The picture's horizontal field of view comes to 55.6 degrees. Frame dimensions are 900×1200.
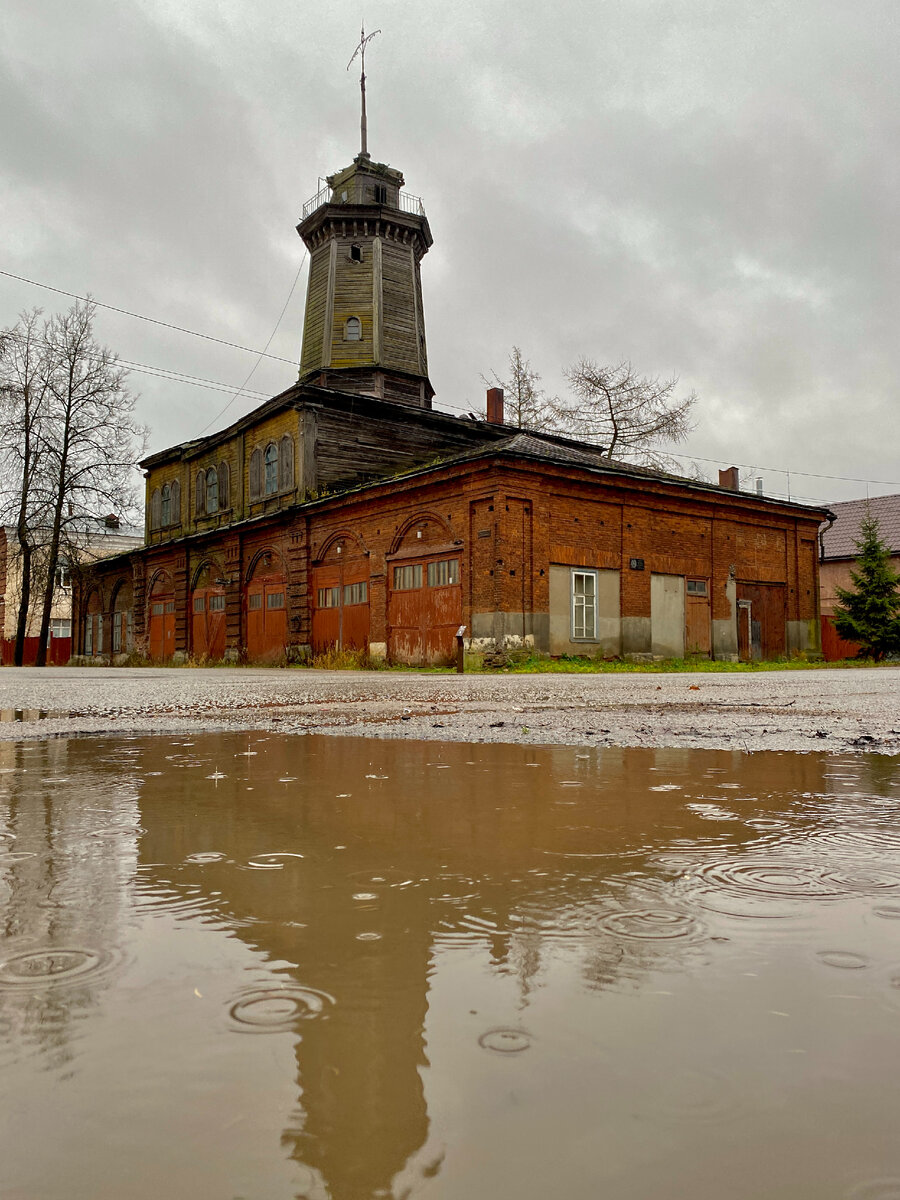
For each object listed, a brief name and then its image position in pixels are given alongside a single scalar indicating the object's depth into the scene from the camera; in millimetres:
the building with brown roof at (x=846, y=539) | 37625
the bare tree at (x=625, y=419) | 35125
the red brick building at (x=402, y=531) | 19422
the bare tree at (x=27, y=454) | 32844
